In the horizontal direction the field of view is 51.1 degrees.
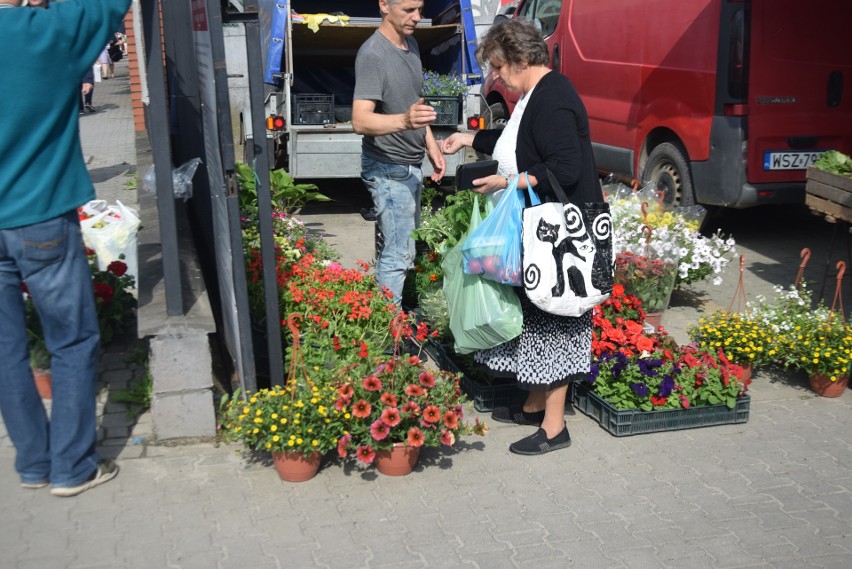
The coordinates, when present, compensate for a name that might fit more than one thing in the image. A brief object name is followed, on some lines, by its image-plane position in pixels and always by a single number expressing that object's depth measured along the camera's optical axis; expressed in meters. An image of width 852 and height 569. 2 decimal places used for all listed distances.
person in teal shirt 3.37
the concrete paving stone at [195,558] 3.35
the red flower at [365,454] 3.80
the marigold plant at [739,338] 5.04
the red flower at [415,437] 3.83
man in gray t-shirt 4.70
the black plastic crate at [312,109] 8.89
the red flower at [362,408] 3.80
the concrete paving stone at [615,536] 3.55
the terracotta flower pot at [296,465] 3.87
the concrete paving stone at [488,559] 3.39
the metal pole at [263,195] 3.71
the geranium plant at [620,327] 4.71
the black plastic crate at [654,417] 4.46
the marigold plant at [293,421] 3.78
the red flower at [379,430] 3.78
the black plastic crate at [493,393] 4.70
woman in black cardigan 3.87
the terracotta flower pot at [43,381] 4.66
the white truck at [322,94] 8.79
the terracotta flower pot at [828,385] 4.99
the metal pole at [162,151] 3.94
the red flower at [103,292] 5.16
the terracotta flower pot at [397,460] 3.95
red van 7.41
